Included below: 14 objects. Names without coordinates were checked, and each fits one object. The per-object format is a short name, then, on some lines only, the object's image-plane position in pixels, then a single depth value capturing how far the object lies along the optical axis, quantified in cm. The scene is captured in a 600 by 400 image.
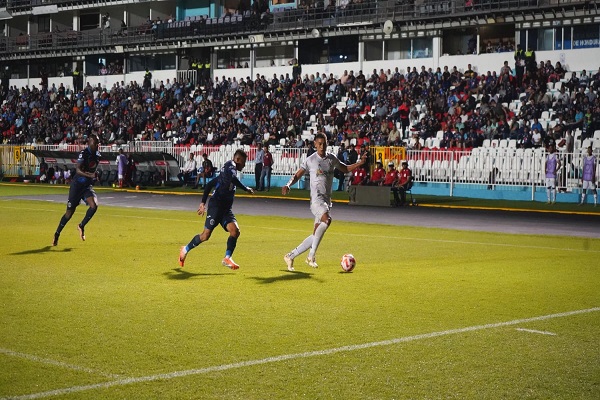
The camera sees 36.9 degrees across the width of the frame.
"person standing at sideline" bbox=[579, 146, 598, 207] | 2983
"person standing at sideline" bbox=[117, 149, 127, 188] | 4111
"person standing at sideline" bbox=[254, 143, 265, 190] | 3900
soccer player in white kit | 1410
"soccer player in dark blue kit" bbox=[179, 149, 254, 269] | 1386
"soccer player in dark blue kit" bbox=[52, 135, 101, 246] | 1750
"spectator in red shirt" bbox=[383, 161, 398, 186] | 3158
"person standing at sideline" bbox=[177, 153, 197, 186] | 4228
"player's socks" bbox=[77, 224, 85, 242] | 1822
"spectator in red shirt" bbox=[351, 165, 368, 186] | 3300
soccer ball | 1388
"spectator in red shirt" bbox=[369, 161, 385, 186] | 3222
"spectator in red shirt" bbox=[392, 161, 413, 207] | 3116
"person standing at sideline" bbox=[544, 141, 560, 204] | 3075
